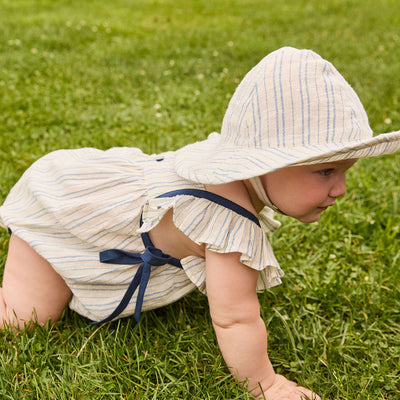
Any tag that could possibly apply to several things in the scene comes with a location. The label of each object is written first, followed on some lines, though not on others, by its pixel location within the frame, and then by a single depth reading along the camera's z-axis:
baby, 1.04
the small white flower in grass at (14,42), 2.64
